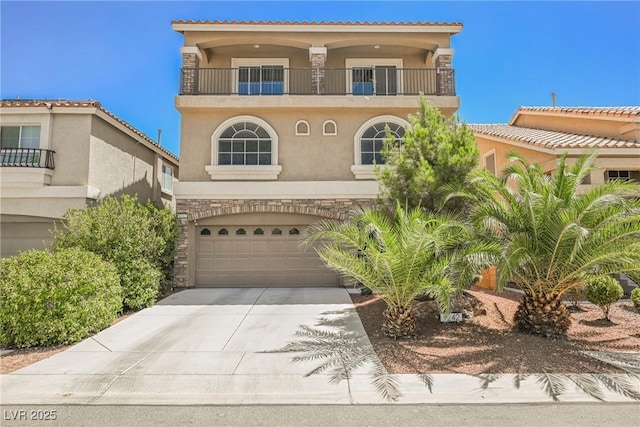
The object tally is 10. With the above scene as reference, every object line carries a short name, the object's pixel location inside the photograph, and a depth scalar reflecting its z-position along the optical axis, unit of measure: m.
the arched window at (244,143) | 13.88
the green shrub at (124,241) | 10.15
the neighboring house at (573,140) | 12.24
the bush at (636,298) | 8.21
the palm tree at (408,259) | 7.37
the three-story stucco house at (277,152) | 13.68
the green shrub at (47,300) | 7.23
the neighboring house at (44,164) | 12.63
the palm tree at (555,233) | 7.02
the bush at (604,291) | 8.66
